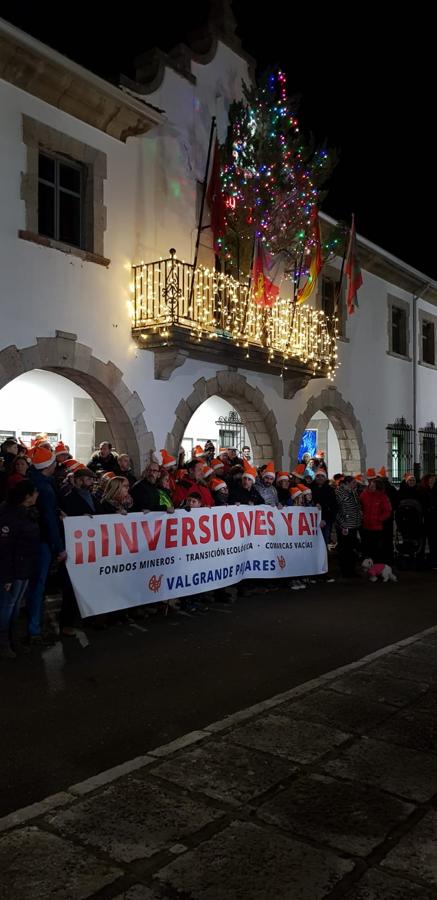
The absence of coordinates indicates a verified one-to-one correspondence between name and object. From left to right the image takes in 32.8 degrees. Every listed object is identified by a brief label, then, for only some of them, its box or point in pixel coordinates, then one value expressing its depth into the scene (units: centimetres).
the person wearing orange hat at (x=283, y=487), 1241
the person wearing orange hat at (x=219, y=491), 1055
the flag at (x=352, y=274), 1806
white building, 1178
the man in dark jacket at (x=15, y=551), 699
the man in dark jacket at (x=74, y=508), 800
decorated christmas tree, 1563
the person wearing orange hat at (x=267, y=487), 1134
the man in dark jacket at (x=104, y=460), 1163
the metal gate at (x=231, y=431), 1931
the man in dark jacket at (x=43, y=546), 773
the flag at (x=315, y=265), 1678
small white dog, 1231
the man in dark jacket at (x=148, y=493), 938
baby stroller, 1404
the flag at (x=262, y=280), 1495
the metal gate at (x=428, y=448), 2539
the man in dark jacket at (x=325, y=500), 1266
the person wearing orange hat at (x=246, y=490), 1089
